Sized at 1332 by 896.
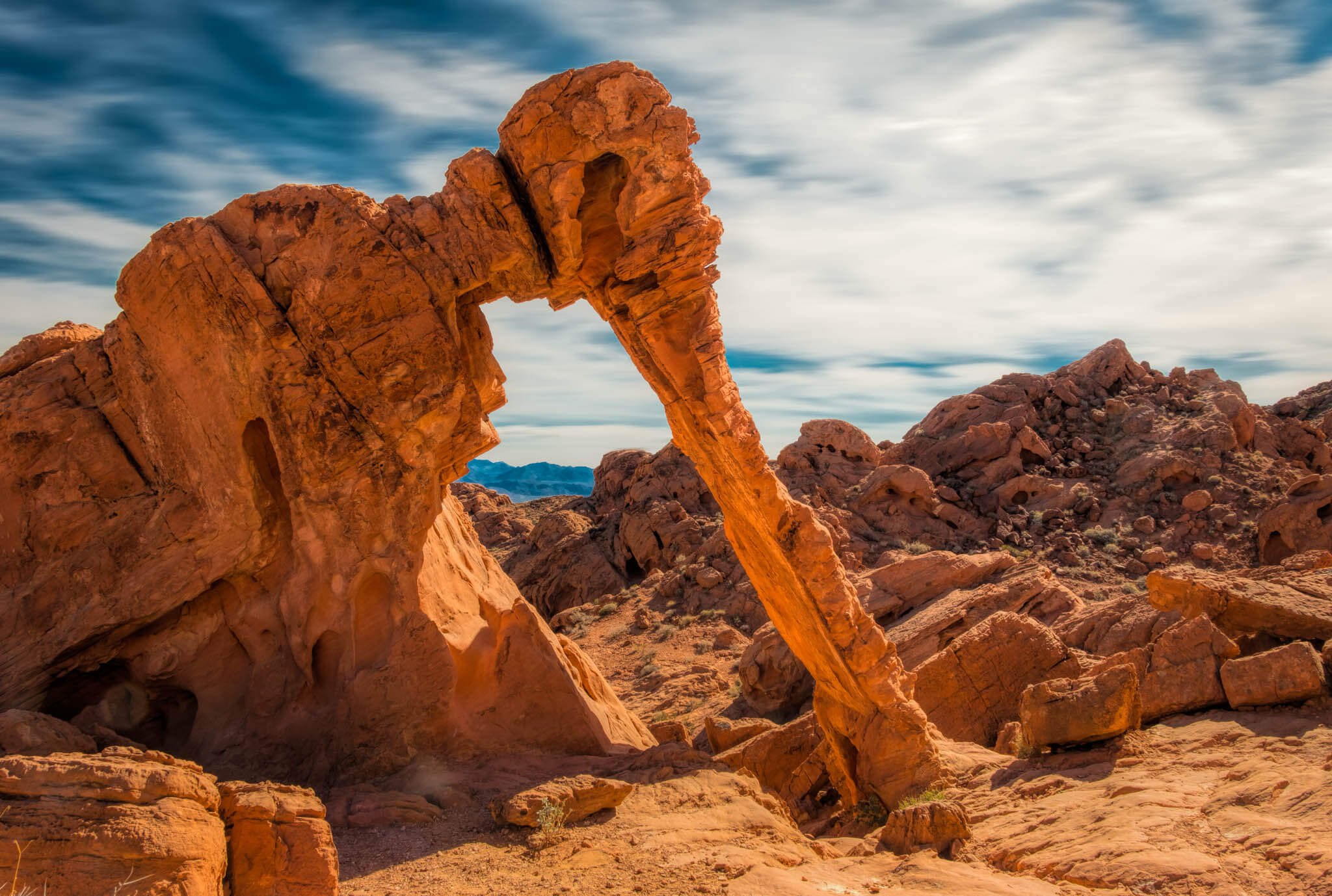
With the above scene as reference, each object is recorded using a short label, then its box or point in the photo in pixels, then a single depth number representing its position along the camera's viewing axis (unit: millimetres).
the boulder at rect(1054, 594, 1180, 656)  14617
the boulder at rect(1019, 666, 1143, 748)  11328
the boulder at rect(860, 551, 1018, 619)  19000
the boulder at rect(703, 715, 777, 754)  15117
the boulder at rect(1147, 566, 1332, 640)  12109
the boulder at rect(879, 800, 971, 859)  10062
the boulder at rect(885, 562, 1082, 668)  17000
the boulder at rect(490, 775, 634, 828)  9250
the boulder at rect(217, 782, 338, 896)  6711
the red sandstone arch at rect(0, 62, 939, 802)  11070
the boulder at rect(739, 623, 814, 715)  18797
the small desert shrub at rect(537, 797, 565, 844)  9062
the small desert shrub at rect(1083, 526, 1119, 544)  25625
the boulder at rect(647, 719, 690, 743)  14203
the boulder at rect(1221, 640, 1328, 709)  10828
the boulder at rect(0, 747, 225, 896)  5660
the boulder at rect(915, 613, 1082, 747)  14828
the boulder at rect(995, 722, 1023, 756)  12953
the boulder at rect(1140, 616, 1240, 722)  11750
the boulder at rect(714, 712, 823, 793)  14641
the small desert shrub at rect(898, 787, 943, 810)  11852
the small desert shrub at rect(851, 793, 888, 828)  12422
